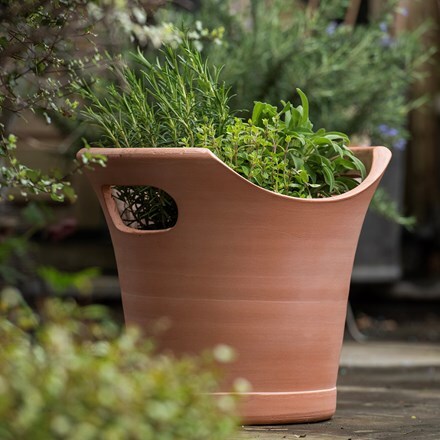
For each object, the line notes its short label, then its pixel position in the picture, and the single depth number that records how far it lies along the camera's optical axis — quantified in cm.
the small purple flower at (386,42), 703
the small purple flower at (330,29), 630
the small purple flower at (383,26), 629
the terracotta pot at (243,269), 309
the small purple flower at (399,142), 640
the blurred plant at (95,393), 163
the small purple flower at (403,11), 638
